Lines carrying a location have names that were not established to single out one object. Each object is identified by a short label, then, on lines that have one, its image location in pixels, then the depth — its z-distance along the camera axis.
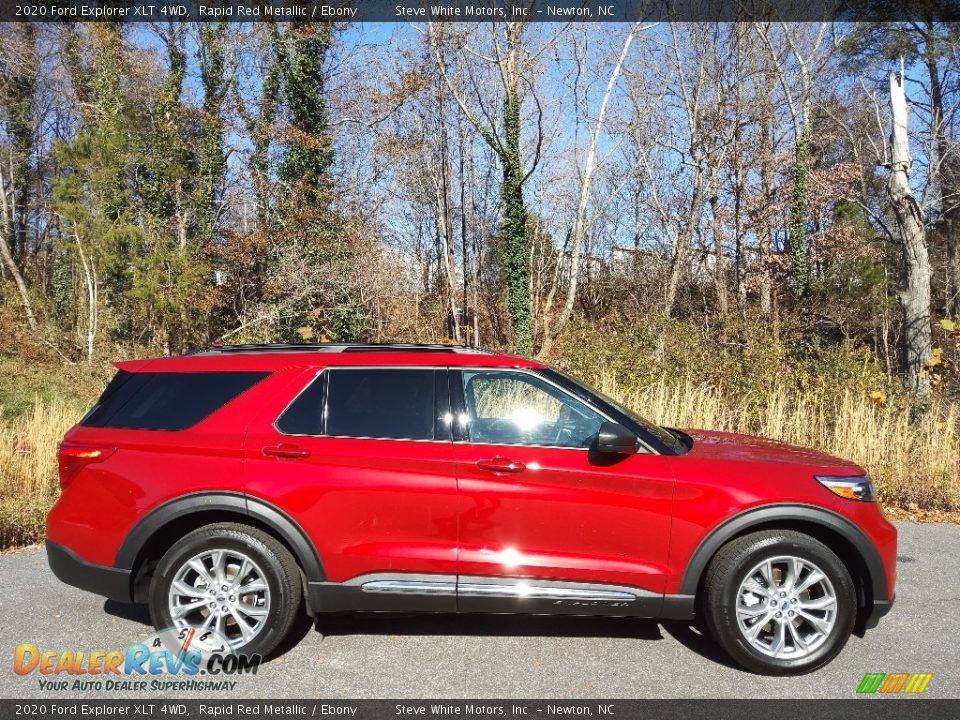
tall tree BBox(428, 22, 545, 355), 19.69
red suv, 3.48
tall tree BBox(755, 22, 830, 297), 21.92
